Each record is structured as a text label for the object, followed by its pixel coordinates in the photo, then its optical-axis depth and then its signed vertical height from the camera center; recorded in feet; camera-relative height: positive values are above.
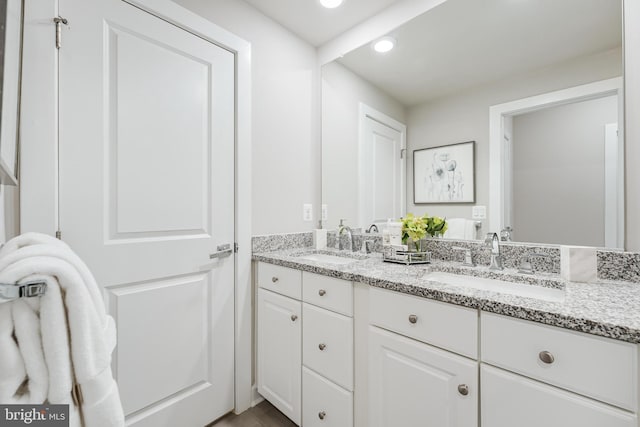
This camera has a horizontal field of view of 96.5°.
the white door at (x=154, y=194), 3.78 +0.28
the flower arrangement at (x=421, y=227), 4.87 -0.26
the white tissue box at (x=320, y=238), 6.44 -0.58
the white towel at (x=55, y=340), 1.56 -0.73
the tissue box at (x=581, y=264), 3.43 -0.63
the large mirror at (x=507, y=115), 3.72 +1.55
